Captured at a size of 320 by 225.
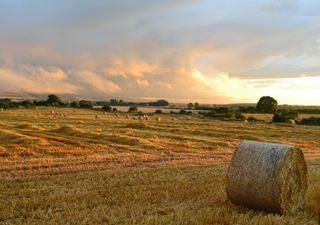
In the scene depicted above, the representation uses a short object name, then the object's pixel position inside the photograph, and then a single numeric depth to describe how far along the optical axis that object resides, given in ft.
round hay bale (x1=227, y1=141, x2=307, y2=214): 24.49
